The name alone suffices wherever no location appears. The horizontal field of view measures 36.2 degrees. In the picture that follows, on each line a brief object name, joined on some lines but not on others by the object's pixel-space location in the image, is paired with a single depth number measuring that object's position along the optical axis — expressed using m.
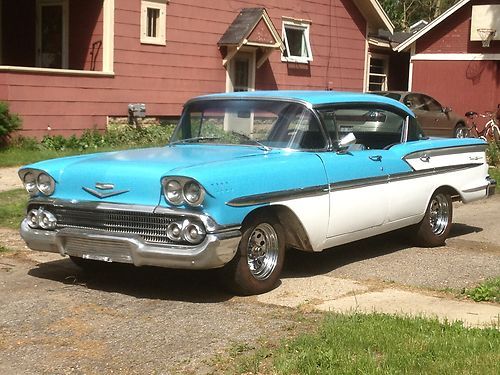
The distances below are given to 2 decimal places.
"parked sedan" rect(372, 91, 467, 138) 20.09
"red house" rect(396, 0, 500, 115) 21.31
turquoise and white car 5.39
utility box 16.56
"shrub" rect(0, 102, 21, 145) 13.55
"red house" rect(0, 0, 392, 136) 15.15
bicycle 20.14
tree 46.44
